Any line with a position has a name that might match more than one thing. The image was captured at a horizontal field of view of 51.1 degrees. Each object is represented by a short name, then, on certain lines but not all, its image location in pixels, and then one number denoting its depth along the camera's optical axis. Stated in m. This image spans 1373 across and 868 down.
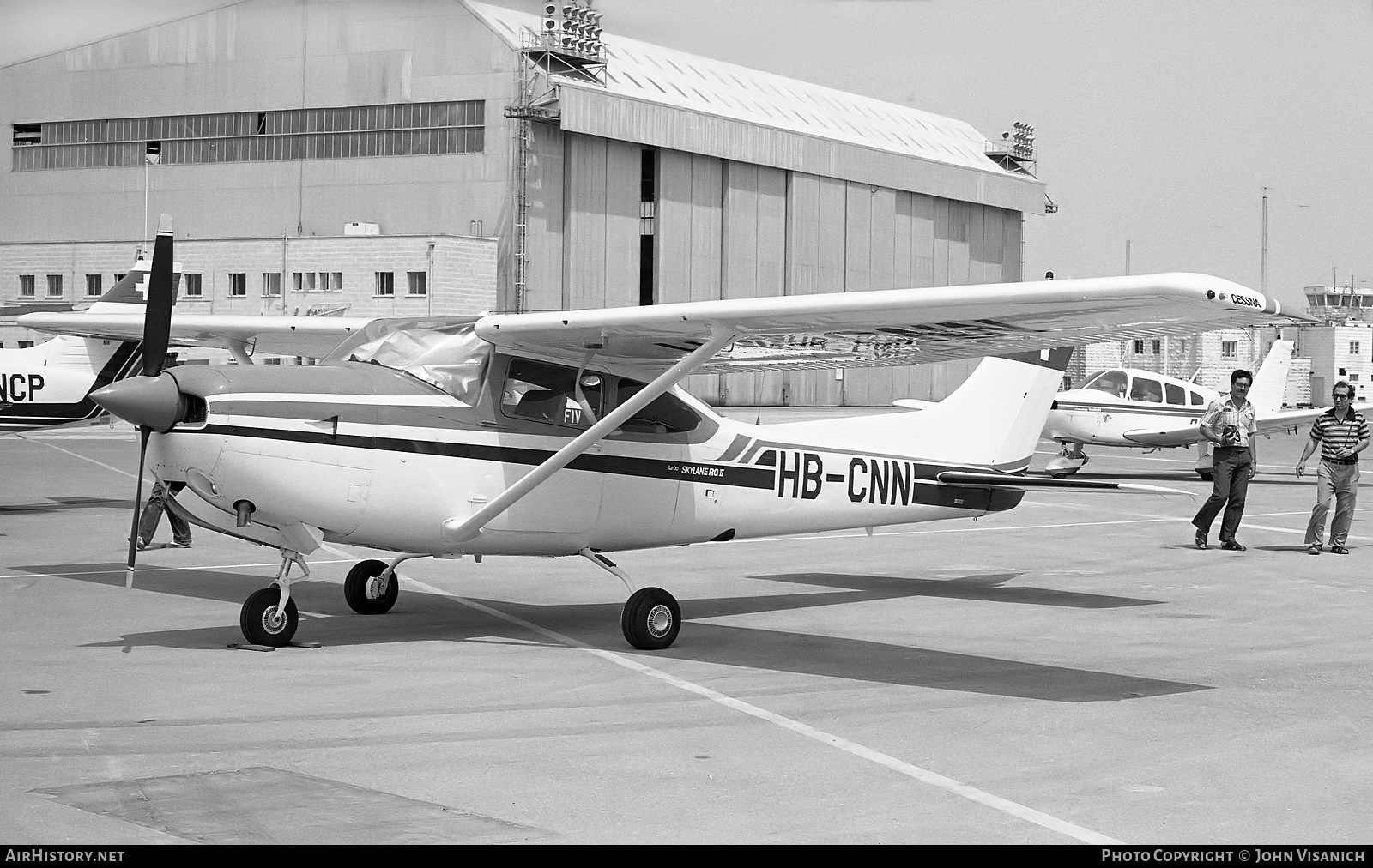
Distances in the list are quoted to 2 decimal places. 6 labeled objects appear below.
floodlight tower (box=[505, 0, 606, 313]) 50.88
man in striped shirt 15.65
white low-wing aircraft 32.31
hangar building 51.91
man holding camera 16.55
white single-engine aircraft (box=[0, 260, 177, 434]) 20.03
